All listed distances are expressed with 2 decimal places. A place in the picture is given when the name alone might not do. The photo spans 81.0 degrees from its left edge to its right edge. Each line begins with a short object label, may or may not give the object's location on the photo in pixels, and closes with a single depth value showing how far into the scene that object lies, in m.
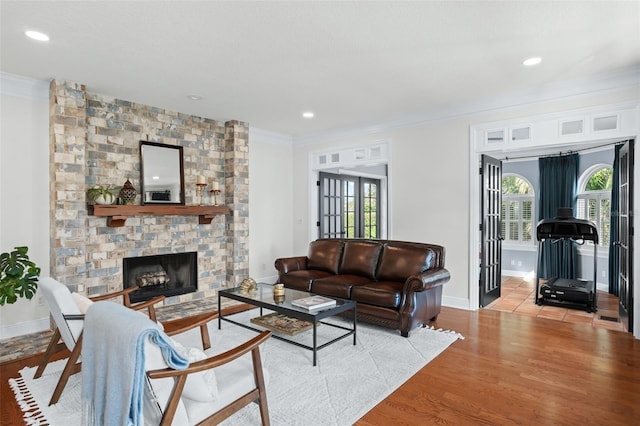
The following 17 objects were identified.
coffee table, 3.15
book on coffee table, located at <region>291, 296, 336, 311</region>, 3.30
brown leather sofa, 3.80
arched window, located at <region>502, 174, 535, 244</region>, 7.87
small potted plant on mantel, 4.31
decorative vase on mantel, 4.57
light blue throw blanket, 1.53
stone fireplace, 4.00
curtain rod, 6.45
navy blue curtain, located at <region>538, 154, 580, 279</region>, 6.77
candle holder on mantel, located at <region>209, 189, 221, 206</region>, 5.61
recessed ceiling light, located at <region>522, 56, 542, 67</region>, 3.49
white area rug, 2.38
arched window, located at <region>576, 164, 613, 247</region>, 6.54
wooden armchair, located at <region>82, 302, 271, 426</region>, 1.54
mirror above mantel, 4.90
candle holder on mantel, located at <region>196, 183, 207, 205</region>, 5.49
